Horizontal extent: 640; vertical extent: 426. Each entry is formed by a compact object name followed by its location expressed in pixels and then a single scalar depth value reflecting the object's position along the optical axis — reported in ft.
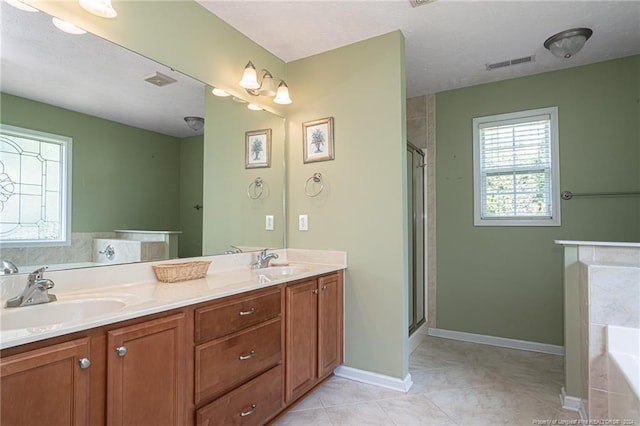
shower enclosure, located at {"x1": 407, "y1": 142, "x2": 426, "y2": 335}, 9.83
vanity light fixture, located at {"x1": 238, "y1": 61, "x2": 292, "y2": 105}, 7.20
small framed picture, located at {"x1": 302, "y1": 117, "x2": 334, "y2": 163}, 8.32
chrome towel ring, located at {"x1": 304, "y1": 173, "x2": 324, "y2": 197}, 8.46
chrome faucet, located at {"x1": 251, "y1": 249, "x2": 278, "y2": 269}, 7.79
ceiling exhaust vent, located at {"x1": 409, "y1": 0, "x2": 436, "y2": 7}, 6.55
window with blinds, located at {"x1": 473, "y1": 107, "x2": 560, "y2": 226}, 9.68
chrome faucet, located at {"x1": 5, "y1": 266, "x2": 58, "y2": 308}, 3.95
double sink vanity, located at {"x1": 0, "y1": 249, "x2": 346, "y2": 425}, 3.15
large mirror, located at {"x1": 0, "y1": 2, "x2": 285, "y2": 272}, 4.54
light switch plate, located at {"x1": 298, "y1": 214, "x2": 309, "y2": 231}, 8.64
